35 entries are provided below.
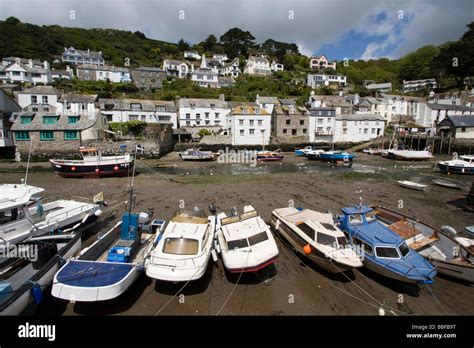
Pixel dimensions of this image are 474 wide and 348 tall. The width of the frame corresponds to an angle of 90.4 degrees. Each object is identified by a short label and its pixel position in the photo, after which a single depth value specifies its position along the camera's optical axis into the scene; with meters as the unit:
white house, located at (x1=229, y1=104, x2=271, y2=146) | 49.09
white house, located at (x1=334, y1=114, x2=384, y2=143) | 55.25
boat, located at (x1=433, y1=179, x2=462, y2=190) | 23.00
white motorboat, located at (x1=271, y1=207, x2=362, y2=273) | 8.58
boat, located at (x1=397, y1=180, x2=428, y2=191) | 21.88
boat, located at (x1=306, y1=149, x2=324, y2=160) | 40.17
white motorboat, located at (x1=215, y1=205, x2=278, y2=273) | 8.41
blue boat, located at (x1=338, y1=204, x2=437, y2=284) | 8.09
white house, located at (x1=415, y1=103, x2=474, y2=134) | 56.84
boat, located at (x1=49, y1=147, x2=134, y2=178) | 25.42
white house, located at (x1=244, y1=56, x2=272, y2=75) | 98.56
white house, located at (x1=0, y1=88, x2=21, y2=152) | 35.78
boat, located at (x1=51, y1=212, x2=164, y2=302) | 6.73
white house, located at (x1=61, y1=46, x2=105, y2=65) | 88.56
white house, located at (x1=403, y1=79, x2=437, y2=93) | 81.01
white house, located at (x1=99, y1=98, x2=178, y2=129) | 47.41
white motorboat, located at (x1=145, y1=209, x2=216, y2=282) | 7.71
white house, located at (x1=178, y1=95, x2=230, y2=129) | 53.53
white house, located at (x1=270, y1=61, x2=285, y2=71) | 106.57
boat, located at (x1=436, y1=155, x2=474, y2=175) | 28.72
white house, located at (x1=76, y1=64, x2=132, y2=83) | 72.75
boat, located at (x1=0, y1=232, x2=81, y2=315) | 6.52
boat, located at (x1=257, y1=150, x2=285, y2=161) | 38.72
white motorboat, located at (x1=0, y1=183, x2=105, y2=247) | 9.52
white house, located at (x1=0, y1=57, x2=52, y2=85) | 62.56
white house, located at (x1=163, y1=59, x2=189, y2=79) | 88.29
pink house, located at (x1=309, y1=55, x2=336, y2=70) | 113.25
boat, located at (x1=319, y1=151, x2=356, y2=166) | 36.81
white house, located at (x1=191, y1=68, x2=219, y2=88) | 80.69
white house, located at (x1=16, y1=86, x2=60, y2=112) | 48.25
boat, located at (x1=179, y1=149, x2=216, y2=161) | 38.25
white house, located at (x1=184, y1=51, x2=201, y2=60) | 115.39
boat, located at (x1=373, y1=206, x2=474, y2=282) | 8.79
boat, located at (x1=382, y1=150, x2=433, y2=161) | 39.88
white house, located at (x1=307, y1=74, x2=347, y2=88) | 89.44
